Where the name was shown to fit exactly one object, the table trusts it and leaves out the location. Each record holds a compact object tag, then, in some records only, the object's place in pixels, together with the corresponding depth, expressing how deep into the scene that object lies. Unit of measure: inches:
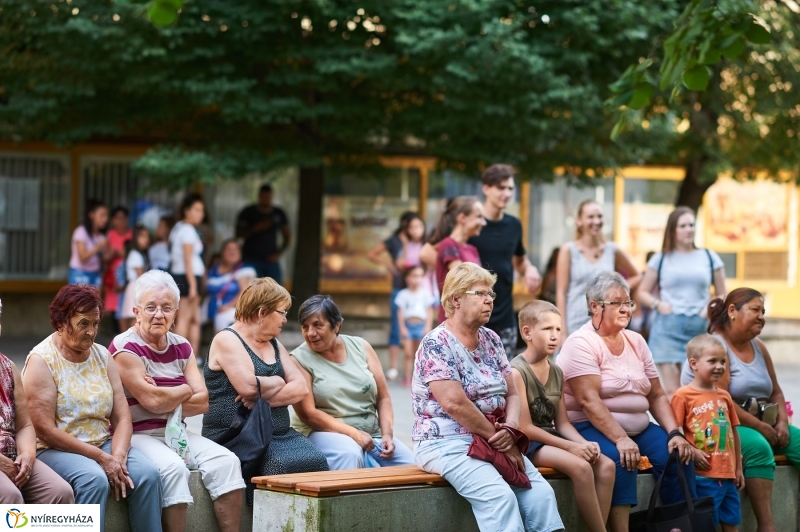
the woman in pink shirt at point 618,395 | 424.0
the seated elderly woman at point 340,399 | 428.8
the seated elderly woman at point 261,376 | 408.6
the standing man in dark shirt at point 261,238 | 1042.7
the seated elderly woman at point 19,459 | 337.1
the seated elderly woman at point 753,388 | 464.6
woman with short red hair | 355.5
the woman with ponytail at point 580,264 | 581.6
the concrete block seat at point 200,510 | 385.1
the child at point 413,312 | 883.7
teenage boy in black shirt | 537.7
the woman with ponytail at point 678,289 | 602.6
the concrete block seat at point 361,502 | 362.9
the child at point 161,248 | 1002.8
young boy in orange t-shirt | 444.4
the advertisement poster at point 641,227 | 1526.2
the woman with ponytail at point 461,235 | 520.3
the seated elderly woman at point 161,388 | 383.8
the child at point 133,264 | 981.3
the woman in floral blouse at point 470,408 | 378.7
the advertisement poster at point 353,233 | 1340.1
